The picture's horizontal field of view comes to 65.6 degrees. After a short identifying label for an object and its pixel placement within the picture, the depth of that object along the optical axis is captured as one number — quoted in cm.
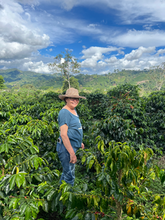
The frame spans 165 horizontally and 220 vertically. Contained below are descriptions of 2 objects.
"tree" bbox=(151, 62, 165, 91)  4850
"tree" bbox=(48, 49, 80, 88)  3565
